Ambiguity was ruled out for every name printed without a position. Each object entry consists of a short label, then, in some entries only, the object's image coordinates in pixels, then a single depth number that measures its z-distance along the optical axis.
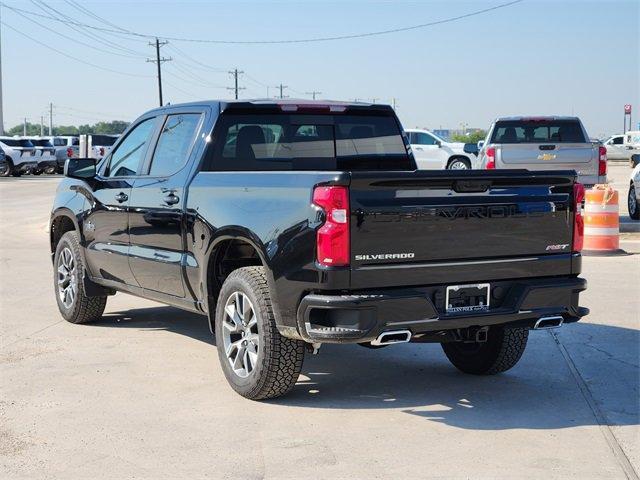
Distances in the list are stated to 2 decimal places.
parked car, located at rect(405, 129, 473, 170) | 33.94
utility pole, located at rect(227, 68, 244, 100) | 110.31
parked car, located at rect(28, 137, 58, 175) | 44.28
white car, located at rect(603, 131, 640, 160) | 60.28
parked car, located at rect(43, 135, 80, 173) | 46.50
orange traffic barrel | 13.34
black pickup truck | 5.42
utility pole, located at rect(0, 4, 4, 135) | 67.62
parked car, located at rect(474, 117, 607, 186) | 16.62
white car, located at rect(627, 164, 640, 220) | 17.94
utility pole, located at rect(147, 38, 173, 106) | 86.00
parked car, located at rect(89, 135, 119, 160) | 43.72
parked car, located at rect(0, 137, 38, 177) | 42.19
